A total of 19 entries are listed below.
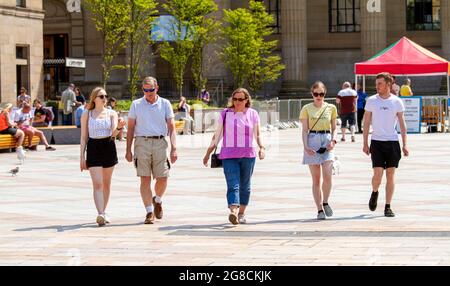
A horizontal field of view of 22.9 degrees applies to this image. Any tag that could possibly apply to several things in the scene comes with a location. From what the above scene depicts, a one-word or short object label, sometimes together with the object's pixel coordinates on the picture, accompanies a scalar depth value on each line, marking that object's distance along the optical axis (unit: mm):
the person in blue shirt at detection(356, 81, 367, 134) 39031
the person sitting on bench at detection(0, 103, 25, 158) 28906
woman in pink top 14562
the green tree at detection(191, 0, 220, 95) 48000
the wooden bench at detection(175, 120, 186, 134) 38438
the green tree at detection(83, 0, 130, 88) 41094
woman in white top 15133
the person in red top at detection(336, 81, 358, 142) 34750
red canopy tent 37375
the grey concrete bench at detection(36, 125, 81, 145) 34906
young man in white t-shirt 15273
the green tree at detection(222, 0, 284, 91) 52156
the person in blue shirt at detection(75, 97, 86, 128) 33512
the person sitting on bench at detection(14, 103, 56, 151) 30467
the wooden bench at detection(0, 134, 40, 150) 29844
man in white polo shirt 14844
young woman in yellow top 15141
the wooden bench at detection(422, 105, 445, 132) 39594
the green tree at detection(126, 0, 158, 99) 41688
